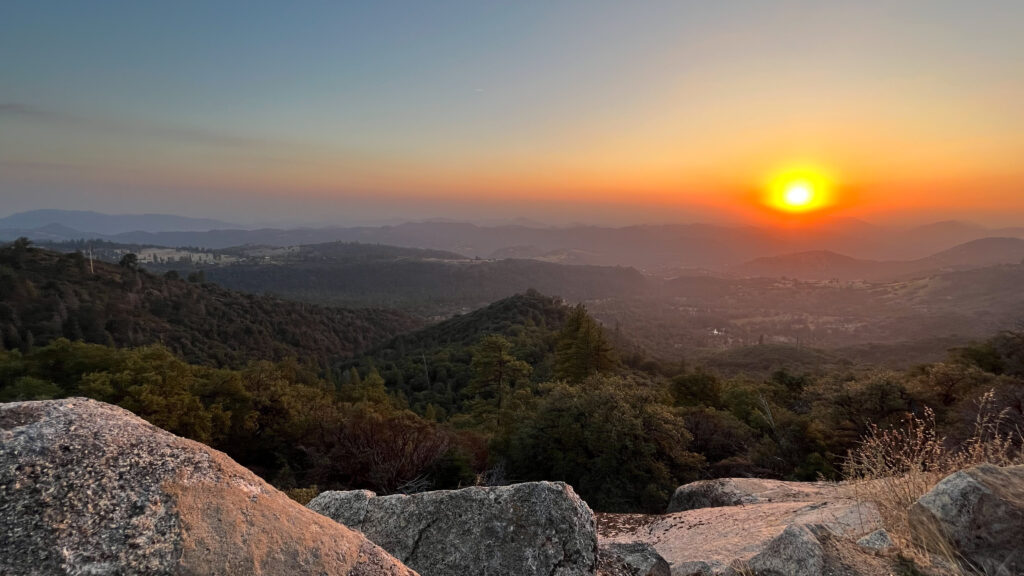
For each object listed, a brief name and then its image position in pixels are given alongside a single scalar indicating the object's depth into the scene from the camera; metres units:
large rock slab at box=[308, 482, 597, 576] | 4.98
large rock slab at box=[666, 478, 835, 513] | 10.91
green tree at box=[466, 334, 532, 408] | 39.84
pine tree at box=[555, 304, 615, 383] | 38.88
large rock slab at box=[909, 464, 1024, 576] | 4.31
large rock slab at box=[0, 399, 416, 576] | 2.29
